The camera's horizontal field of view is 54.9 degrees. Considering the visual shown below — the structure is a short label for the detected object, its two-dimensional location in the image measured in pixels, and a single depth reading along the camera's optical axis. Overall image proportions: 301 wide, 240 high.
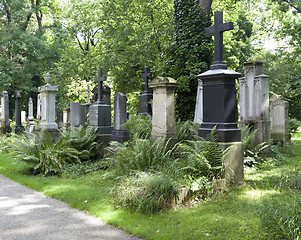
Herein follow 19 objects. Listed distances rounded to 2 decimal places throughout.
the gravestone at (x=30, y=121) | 15.97
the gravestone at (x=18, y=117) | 15.82
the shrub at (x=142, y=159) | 6.07
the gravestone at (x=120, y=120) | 9.15
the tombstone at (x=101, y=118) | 10.41
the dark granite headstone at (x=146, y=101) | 14.01
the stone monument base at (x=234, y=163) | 5.53
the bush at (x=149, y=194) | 4.54
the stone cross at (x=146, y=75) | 14.09
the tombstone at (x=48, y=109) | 9.62
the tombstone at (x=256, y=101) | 8.79
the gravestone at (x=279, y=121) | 10.16
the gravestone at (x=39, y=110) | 20.67
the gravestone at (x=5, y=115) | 16.05
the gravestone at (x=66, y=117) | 13.73
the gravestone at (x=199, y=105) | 10.23
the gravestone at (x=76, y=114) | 11.59
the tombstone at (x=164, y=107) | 7.30
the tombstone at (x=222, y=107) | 5.71
